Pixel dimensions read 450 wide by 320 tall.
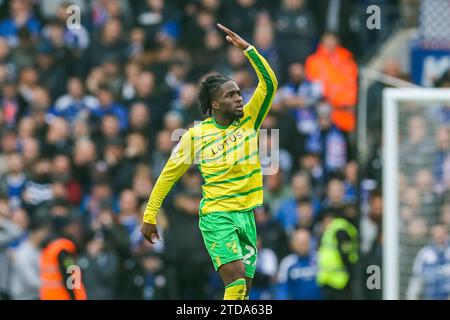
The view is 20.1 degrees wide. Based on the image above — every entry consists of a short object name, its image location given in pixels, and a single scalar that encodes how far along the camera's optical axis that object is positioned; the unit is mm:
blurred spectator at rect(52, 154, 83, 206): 16531
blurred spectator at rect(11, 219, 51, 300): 14891
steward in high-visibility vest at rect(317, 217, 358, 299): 14711
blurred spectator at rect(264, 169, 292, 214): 15984
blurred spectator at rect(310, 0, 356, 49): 18188
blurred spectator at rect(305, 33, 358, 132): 16938
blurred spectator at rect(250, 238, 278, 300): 14836
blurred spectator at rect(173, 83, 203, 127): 16562
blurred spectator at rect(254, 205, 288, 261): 15102
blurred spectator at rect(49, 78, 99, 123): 17406
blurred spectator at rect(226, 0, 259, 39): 17859
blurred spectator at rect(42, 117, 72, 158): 16969
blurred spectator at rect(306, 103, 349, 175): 16562
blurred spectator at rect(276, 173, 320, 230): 15719
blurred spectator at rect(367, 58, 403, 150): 15695
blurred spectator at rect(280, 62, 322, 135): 16734
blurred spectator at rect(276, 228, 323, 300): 14680
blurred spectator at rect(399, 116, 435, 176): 13508
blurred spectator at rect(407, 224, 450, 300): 13281
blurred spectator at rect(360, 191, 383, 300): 14461
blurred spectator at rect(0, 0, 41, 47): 18891
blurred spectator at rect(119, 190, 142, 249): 15477
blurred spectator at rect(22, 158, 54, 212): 16444
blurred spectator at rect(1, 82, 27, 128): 17750
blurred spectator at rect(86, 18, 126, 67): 17984
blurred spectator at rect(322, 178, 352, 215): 15383
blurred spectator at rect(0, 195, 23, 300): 15125
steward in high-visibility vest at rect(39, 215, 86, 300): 13555
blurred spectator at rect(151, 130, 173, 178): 16172
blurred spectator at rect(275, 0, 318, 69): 17484
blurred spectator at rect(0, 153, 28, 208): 16625
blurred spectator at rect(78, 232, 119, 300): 14828
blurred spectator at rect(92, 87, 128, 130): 17188
